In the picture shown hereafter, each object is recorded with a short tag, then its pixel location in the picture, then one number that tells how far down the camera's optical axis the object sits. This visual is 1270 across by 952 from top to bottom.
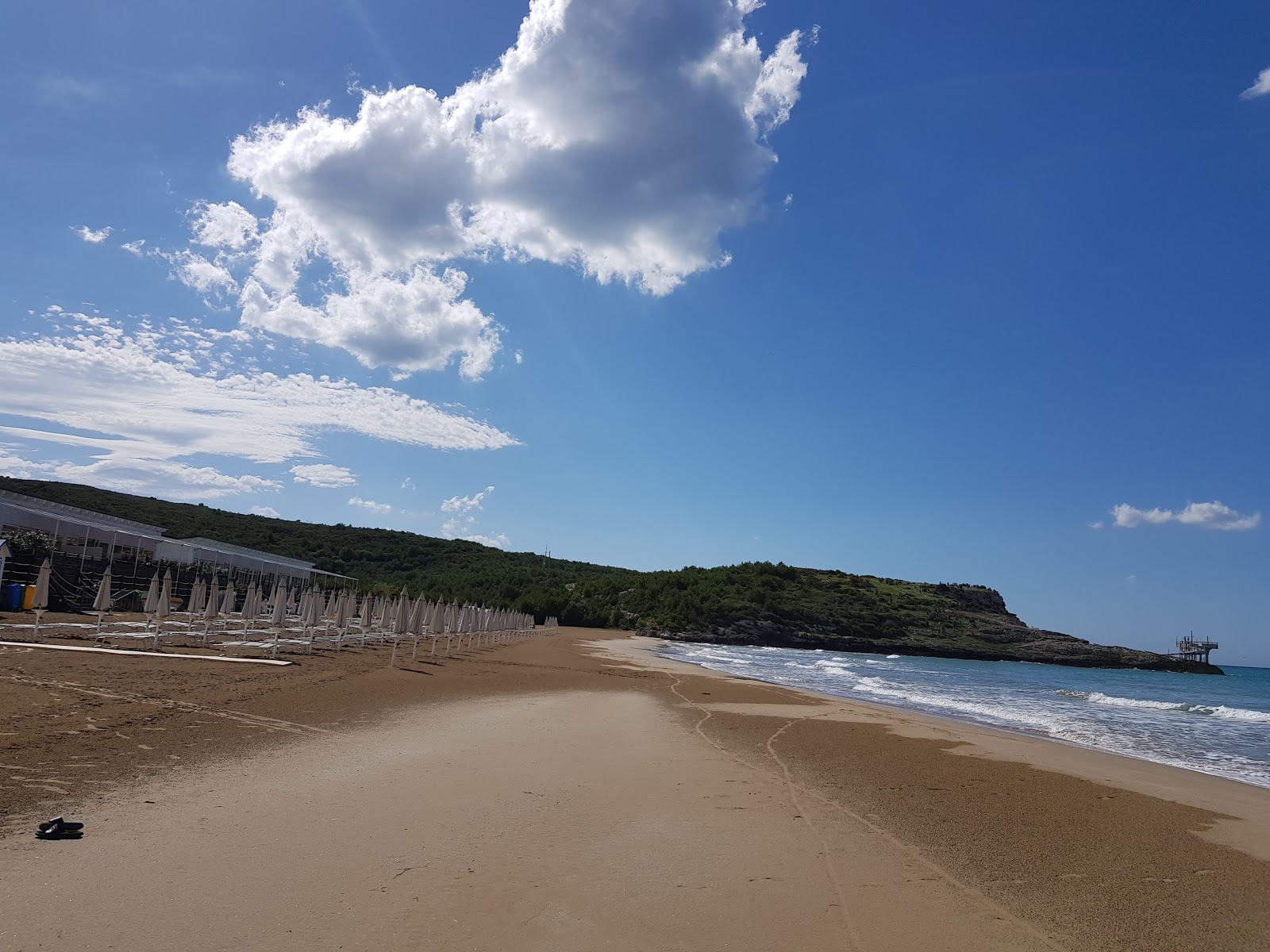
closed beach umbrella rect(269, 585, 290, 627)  20.67
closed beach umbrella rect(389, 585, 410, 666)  24.98
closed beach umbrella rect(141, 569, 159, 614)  19.02
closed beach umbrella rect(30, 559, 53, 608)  16.69
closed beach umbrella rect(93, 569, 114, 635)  17.30
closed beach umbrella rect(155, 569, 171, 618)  17.30
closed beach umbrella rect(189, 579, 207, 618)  22.02
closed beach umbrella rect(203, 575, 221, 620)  19.73
